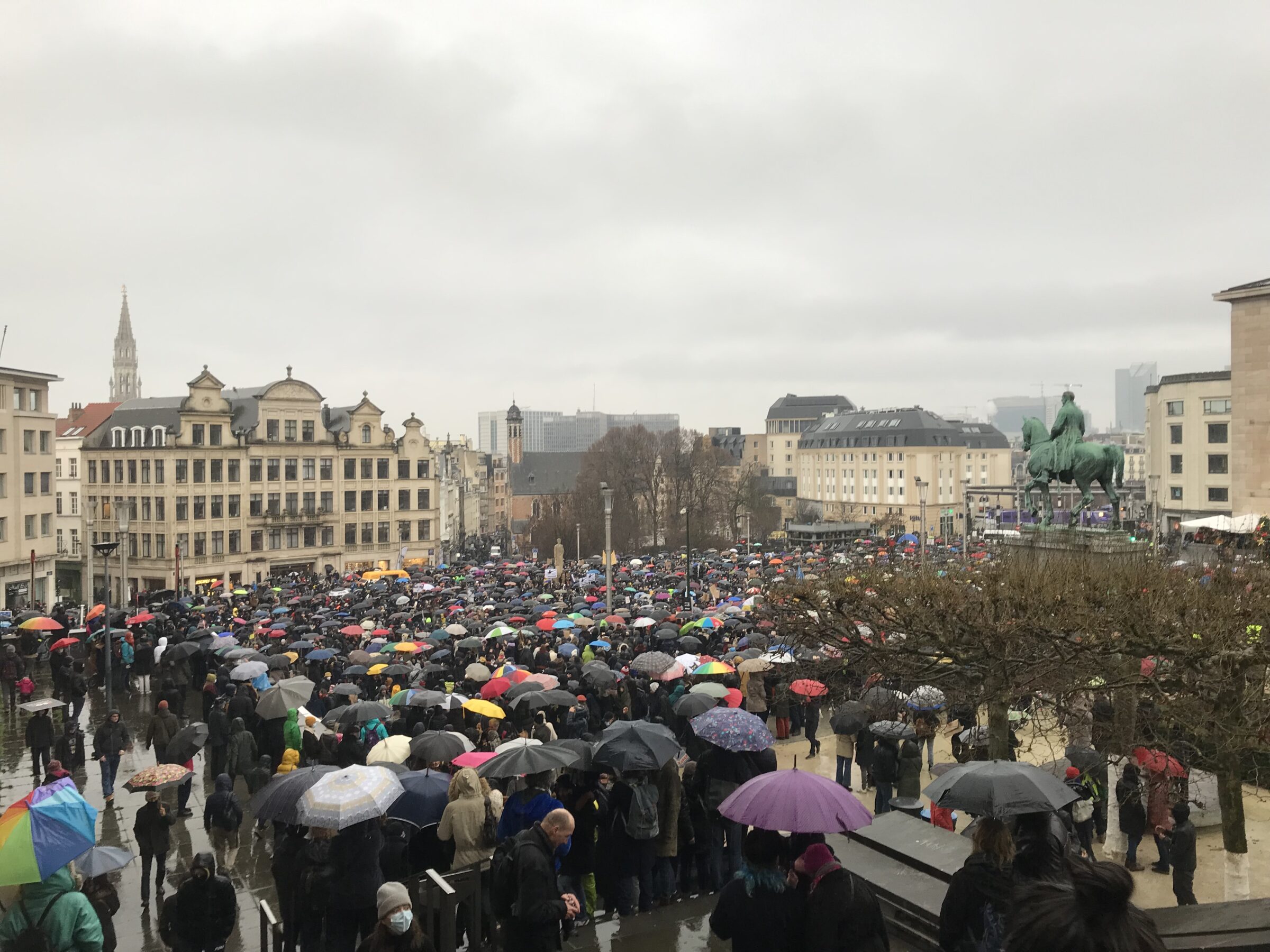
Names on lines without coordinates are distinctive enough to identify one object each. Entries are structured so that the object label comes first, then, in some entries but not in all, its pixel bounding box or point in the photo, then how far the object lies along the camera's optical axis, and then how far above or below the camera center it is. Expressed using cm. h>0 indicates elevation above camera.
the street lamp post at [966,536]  3441 -337
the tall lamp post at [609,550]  3381 -252
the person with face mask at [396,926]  595 -268
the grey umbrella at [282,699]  1548 -339
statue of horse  2961 +10
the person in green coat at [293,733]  1603 -404
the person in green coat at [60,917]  650 -285
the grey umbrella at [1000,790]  817 -269
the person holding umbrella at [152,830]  1119 -390
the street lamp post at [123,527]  3006 -129
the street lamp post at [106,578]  2245 -233
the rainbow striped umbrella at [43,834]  657 -240
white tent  3972 -225
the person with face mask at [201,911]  839 -361
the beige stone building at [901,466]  13012 +102
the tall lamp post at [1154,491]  5005 -140
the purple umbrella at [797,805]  730 -251
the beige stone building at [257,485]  6575 -16
